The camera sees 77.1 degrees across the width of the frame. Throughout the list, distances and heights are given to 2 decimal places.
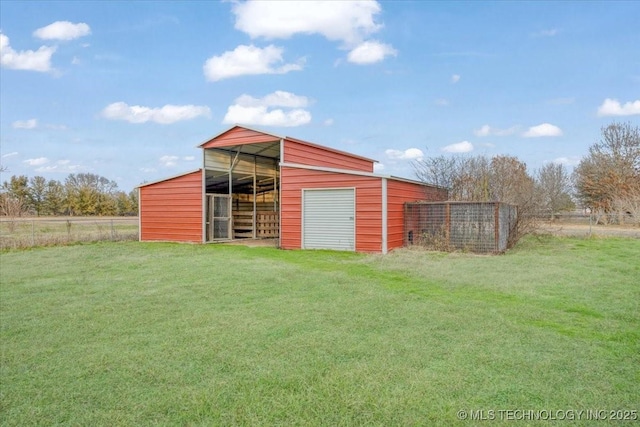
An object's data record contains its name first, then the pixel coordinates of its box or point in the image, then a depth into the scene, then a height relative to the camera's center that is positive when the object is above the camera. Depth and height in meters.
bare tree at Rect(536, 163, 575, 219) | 30.28 +2.53
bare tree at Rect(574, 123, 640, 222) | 25.47 +3.11
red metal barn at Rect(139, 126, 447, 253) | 10.74 +0.57
